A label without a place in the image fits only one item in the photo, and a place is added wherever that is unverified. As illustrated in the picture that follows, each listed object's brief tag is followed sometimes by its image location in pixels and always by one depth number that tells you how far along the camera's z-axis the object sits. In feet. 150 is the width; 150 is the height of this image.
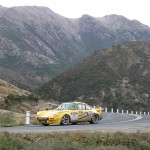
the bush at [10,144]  44.04
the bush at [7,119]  88.86
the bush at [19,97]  164.86
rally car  80.46
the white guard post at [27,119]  84.10
